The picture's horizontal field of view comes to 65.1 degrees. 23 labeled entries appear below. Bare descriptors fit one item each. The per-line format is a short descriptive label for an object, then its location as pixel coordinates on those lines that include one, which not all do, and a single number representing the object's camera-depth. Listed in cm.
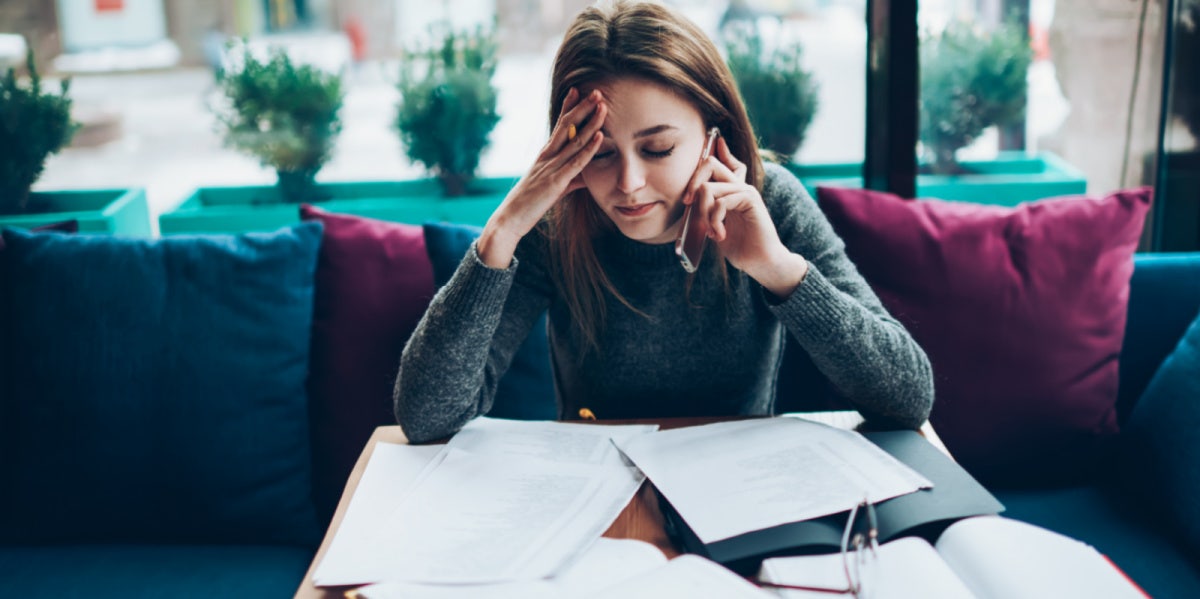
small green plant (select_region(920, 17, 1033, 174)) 209
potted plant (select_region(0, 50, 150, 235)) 208
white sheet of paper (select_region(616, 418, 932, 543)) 92
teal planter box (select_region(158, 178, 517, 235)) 211
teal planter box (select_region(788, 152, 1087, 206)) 212
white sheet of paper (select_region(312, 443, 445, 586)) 85
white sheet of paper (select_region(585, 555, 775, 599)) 77
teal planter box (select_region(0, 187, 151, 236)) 206
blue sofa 145
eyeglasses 79
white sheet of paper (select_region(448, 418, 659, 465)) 109
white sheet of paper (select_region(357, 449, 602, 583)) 84
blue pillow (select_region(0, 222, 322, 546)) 152
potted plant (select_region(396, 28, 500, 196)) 209
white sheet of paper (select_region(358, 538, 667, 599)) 81
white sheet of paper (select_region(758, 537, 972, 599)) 78
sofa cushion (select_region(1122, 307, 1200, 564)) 137
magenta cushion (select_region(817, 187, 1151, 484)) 155
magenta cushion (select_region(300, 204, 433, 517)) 161
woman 119
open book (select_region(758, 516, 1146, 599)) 77
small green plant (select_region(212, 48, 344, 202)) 209
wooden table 85
